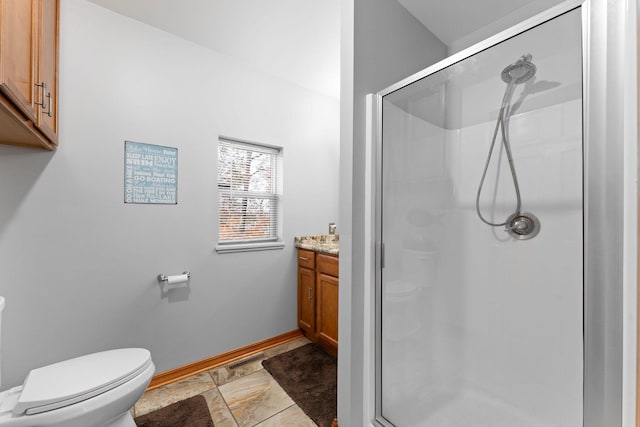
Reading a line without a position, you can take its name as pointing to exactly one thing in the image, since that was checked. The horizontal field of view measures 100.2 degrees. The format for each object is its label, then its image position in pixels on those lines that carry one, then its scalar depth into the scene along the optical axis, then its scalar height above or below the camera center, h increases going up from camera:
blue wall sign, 1.78 +0.28
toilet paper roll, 1.88 -0.47
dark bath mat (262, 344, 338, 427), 1.64 -1.19
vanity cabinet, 2.18 -0.73
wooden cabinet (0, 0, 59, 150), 0.92 +0.57
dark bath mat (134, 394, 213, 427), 1.53 -1.20
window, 2.27 +0.17
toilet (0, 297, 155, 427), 1.05 -0.76
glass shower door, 1.18 -0.20
